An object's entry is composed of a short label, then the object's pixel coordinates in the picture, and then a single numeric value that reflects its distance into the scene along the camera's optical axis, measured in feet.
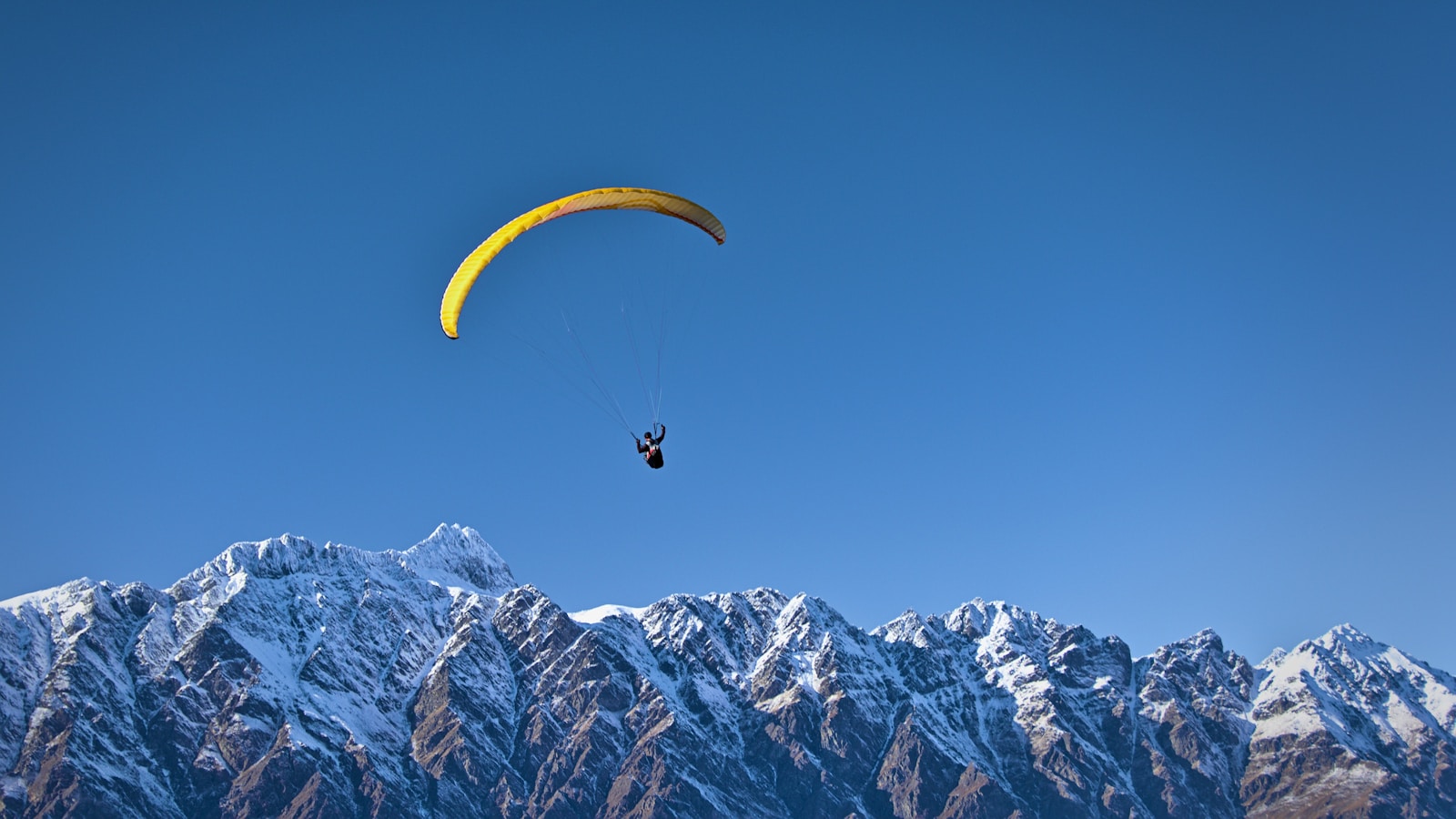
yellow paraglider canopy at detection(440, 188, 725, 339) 252.62
